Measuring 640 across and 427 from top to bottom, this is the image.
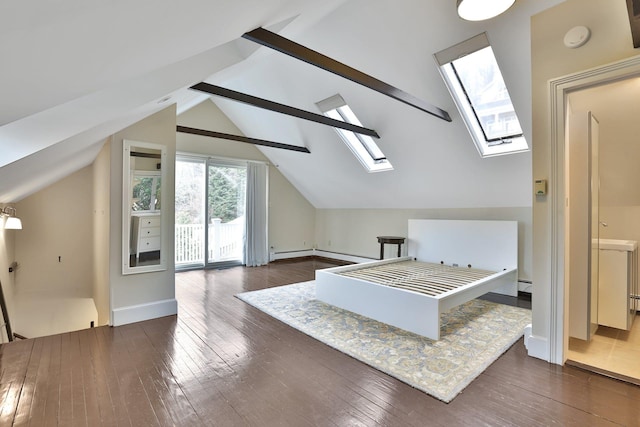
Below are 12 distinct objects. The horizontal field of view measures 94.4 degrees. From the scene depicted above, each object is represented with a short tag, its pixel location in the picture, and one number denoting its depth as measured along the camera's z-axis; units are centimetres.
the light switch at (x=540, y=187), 232
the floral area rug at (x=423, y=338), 215
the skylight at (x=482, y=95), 305
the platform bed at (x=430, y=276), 284
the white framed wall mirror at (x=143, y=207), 321
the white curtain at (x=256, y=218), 646
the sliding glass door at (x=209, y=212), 594
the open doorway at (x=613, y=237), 246
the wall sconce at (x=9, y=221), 358
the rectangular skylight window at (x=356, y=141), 464
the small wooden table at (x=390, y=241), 537
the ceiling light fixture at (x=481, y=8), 178
